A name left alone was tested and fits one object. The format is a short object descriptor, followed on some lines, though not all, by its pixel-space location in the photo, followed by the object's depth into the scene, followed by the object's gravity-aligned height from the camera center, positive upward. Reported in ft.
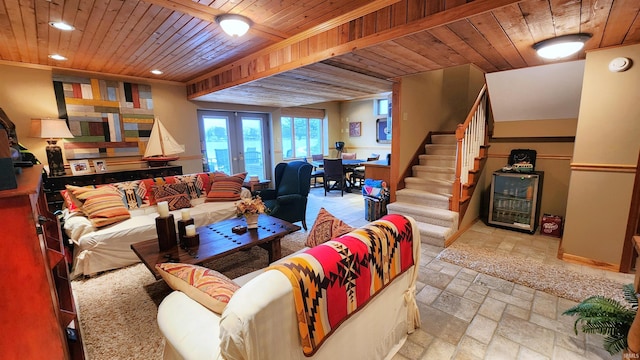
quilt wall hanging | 12.68 +1.70
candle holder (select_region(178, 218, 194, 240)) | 7.59 -2.24
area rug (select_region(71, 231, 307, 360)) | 5.77 -4.20
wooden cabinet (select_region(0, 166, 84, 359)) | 3.37 -1.79
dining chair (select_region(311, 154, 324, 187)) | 22.08 -2.27
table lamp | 11.27 +0.65
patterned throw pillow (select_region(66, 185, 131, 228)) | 9.21 -2.01
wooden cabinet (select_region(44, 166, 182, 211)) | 11.50 -1.41
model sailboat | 14.71 +0.01
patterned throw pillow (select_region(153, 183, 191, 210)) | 11.37 -2.06
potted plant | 4.89 -3.37
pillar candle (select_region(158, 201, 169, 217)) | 7.20 -1.67
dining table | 20.95 -1.91
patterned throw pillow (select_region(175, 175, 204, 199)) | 12.43 -1.77
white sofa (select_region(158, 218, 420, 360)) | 2.95 -2.36
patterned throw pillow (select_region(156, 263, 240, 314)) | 3.69 -2.01
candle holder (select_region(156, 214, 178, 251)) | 7.16 -2.27
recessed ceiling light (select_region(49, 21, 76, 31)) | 7.48 +3.53
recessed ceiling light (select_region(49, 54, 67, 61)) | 10.47 +3.68
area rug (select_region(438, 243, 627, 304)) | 7.46 -4.20
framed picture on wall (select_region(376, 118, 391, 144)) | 25.04 +1.08
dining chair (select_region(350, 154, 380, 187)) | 21.94 -2.60
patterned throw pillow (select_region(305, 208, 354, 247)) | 5.89 -1.93
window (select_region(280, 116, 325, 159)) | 24.68 +0.81
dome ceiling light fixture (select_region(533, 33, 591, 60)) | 7.07 +2.56
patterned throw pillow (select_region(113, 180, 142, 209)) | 10.91 -1.89
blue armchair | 12.09 -2.32
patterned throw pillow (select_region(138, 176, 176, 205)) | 11.39 -1.80
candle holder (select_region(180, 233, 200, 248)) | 7.32 -2.58
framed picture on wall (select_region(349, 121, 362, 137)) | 27.25 +1.56
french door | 18.98 +0.31
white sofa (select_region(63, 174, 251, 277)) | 8.50 -3.00
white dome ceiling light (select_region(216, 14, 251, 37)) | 7.13 +3.27
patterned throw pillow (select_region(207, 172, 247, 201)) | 12.51 -1.98
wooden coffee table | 6.67 -2.72
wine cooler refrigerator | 11.75 -2.72
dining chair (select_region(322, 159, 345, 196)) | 19.83 -2.03
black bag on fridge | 12.16 -0.95
